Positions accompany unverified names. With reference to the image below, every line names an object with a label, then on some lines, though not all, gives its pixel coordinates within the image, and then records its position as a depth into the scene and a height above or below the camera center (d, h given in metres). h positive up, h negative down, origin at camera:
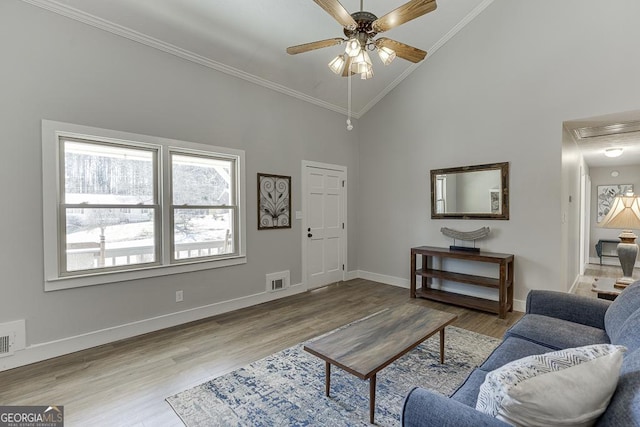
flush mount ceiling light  4.80 +0.93
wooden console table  3.60 -0.95
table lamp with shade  2.79 -0.16
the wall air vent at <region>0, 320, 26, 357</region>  2.44 -1.07
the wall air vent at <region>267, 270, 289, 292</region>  4.30 -1.07
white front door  4.85 -0.26
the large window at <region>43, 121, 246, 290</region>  2.71 +0.06
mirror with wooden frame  3.96 +0.25
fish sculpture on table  4.04 -0.37
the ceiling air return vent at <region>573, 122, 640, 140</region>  3.59 +1.04
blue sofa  0.91 -0.74
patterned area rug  1.89 -1.34
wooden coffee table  1.80 -0.93
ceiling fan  2.08 +1.42
